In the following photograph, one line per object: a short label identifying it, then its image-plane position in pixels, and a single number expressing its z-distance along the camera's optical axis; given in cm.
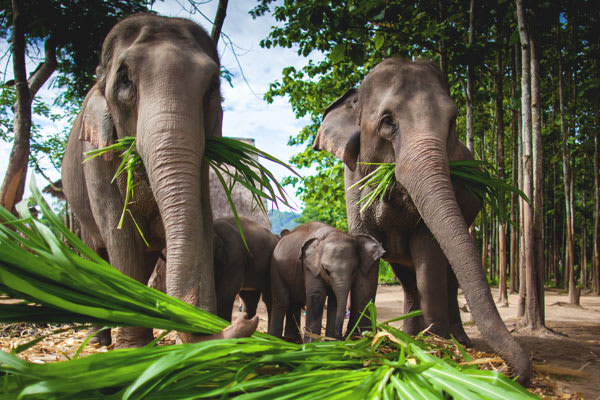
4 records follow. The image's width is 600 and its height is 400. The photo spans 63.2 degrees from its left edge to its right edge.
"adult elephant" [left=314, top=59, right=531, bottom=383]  326
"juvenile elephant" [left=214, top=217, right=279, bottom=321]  544
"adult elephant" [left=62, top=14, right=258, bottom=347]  285
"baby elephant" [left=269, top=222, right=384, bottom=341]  496
